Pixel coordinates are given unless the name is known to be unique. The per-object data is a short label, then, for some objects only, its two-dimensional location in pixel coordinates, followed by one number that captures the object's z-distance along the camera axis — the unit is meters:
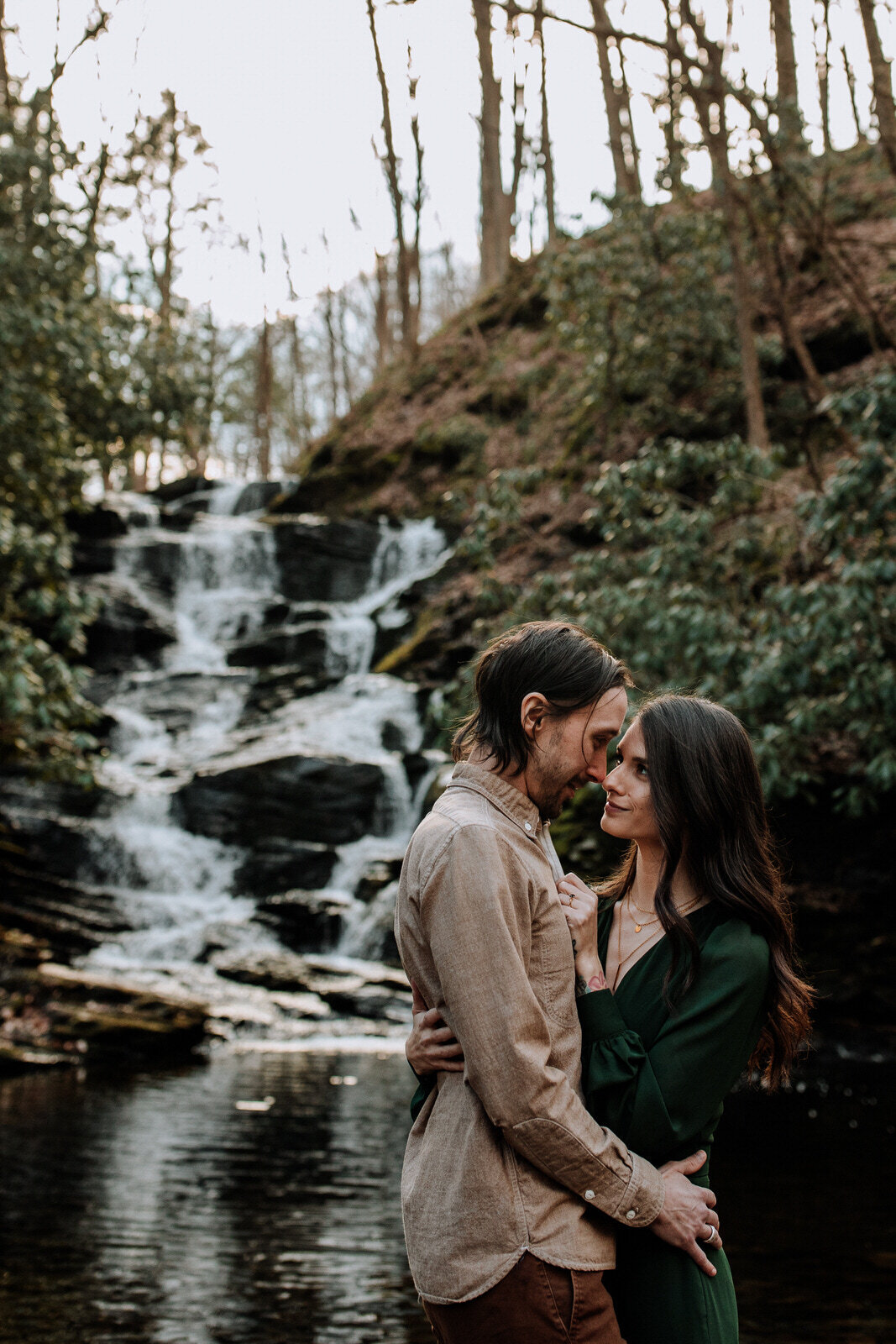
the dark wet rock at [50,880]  13.02
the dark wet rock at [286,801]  15.68
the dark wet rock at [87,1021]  10.30
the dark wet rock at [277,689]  18.94
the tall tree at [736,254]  13.28
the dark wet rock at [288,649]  20.59
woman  2.03
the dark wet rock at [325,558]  23.12
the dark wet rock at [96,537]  22.88
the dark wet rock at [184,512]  25.17
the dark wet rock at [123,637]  21.38
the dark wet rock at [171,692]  19.16
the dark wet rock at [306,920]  13.79
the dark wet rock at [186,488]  28.78
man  1.83
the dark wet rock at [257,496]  27.58
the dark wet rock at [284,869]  15.02
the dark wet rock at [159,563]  23.00
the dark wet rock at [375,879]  14.17
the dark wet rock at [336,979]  12.12
